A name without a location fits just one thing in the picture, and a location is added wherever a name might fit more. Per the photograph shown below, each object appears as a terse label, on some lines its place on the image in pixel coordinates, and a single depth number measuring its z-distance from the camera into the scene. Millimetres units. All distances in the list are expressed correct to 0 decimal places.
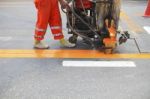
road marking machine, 5699
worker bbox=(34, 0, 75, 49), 5723
